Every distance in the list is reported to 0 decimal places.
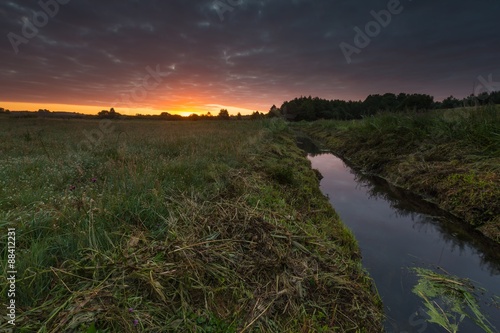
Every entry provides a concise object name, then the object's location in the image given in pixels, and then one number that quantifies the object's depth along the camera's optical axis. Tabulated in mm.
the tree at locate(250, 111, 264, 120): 50944
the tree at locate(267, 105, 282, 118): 55475
